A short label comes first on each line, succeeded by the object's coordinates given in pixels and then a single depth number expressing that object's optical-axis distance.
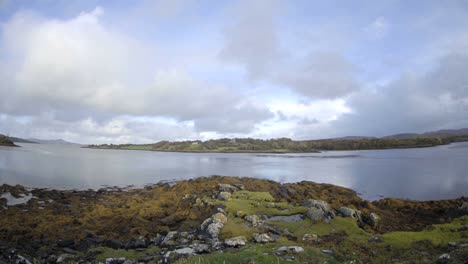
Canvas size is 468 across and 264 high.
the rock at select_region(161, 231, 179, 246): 17.37
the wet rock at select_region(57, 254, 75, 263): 15.25
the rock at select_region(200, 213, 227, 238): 18.14
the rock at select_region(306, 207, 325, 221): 20.88
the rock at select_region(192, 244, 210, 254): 14.74
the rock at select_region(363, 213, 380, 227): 22.19
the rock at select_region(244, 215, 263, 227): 20.02
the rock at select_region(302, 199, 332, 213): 22.62
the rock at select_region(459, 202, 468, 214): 24.24
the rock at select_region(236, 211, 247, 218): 21.82
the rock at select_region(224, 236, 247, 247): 15.52
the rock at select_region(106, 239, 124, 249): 17.82
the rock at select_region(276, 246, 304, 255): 13.34
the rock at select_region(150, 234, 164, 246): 18.34
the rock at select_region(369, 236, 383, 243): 16.49
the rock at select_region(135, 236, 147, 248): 17.73
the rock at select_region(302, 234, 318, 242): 17.03
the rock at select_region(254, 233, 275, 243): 16.12
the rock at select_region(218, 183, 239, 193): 33.67
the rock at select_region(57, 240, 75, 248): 18.48
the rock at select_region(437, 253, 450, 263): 10.98
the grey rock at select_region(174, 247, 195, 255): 14.23
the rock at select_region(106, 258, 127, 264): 14.62
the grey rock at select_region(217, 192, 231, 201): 27.83
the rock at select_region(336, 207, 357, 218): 22.38
